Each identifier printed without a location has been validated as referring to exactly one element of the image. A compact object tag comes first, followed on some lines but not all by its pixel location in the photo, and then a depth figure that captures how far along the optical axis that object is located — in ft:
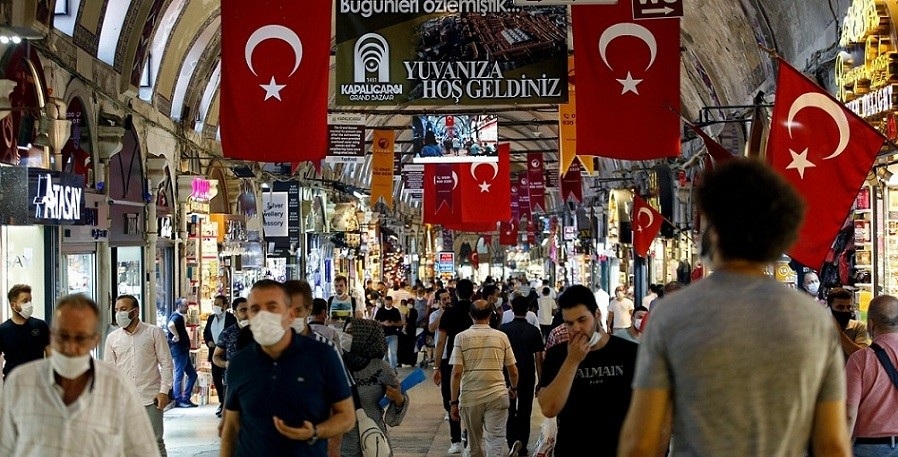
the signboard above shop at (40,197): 39.01
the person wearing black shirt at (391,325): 65.72
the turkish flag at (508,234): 175.50
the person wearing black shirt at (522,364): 36.99
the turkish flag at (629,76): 40.75
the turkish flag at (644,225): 69.21
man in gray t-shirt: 9.93
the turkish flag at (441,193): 88.17
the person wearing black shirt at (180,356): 53.01
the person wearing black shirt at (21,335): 33.65
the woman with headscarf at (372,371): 27.02
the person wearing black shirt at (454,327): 40.91
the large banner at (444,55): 45.32
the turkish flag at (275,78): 38.93
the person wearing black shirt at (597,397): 18.79
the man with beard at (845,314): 26.43
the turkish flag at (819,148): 27.07
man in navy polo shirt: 16.76
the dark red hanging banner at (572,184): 110.58
